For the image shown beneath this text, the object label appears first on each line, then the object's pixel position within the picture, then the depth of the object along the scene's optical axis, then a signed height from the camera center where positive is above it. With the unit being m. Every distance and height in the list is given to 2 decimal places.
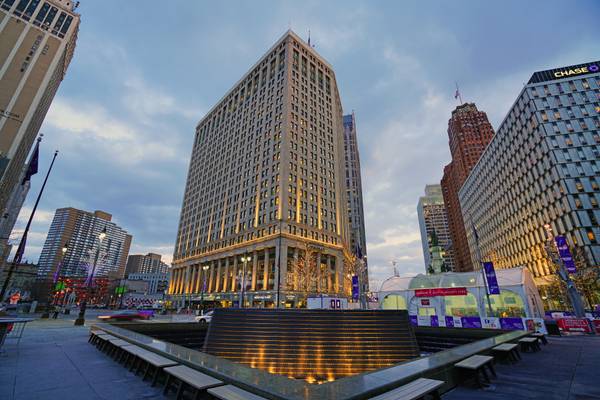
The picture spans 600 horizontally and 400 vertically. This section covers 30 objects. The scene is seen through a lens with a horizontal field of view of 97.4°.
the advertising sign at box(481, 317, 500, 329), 21.80 -1.41
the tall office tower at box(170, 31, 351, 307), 58.75 +27.06
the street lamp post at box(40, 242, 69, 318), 32.09 -2.23
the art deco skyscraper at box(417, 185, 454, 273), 187.38 +31.51
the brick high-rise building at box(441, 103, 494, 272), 140.75 +77.90
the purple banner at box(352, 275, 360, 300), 38.73 +2.05
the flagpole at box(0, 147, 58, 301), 17.51 +3.30
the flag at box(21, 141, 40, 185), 22.02 +10.41
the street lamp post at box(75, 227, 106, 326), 21.71 -0.89
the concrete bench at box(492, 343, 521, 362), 8.58 -1.58
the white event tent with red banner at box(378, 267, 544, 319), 29.23 +0.75
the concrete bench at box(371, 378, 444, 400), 4.31 -1.43
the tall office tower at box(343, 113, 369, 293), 116.61 +49.46
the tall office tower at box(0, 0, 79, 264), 43.38 +39.01
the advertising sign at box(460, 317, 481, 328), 23.09 -1.45
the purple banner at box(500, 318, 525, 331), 20.09 -1.37
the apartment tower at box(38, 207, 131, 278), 191.38 +44.48
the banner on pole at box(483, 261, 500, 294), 24.55 +2.34
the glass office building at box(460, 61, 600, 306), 53.06 +30.07
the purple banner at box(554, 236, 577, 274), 25.02 +4.80
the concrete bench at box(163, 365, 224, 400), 4.85 -1.47
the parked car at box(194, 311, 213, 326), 30.30 -2.11
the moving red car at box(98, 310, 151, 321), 26.80 -2.03
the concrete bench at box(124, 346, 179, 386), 6.49 -1.52
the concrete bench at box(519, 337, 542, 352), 11.57 -1.72
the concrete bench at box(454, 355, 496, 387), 6.18 -1.36
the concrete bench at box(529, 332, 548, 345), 12.67 -1.35
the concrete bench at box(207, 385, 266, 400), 4.27 -1.48
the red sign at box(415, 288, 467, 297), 30.84 +1.30
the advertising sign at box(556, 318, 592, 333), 21.02 -1.42
